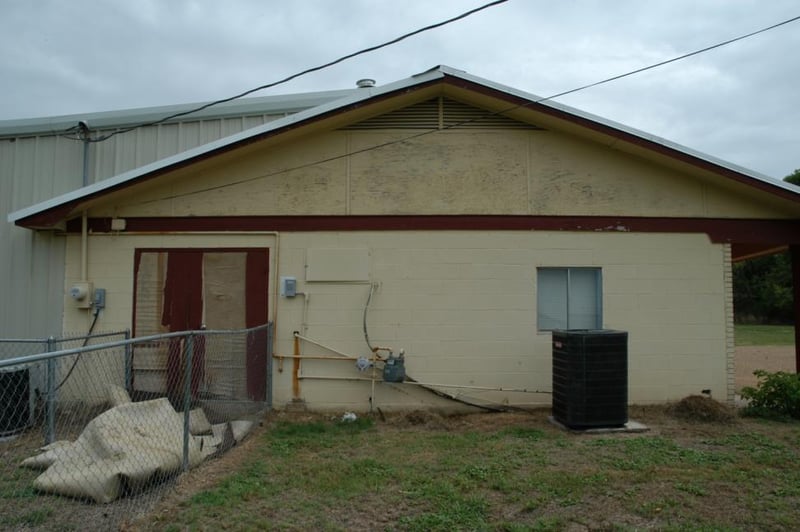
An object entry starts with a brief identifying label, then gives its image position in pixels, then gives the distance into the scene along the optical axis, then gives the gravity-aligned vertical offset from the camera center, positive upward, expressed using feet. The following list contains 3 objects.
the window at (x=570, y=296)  29.96 +0.24
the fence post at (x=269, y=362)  28.69 -2.96
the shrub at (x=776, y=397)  27.50 -4.23
